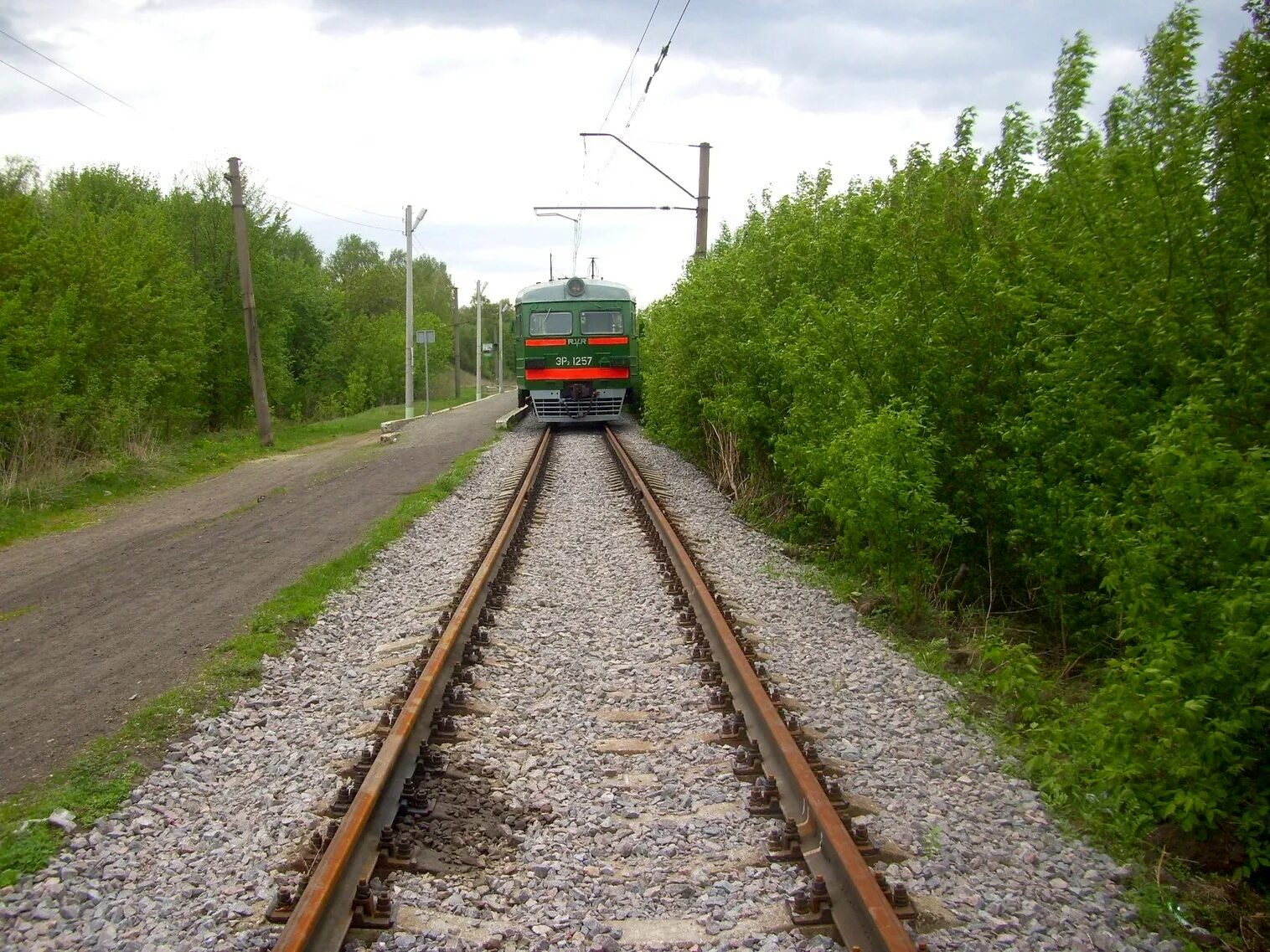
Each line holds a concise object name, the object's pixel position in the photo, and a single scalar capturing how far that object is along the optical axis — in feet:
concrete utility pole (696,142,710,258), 63.98
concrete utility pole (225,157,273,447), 73.26
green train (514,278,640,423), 77.36
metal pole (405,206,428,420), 101.30
